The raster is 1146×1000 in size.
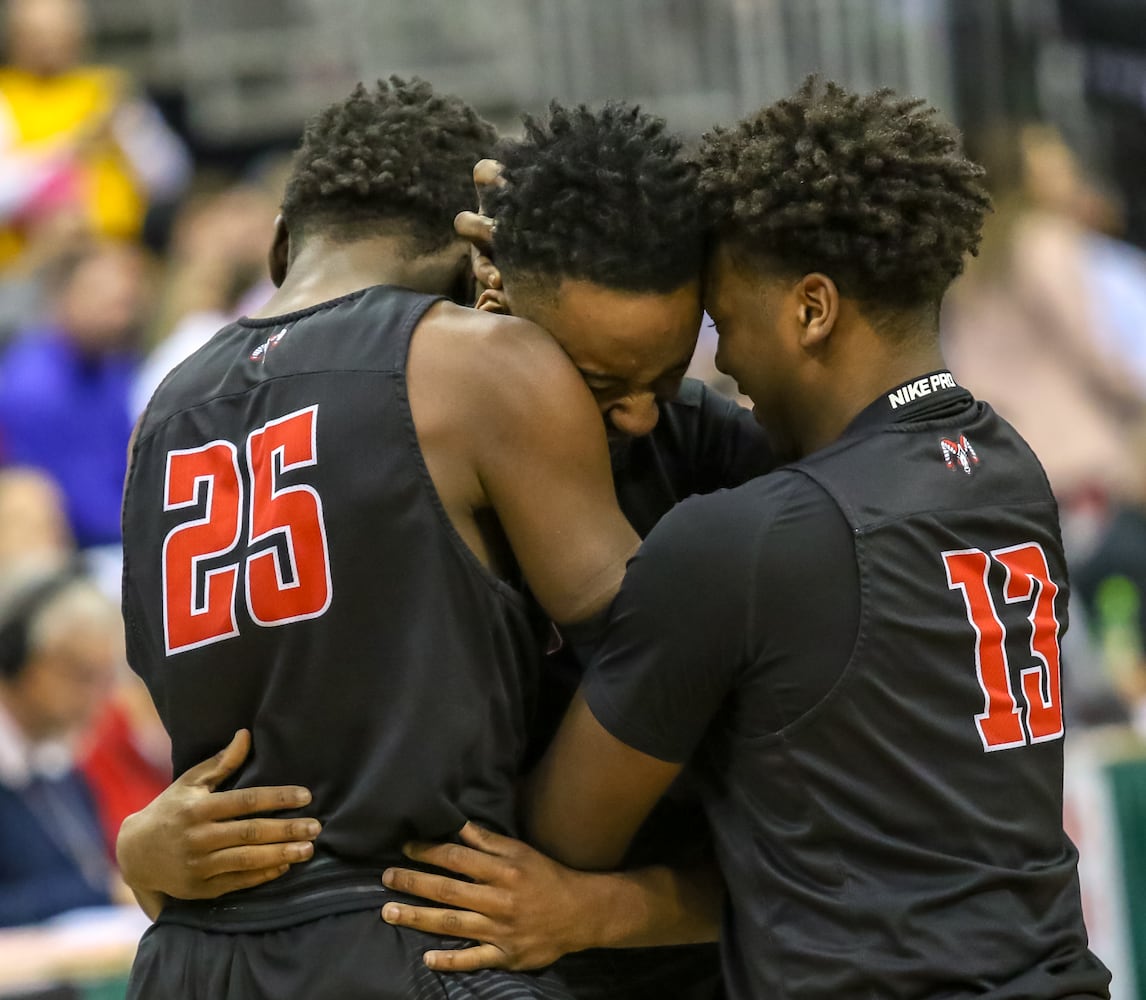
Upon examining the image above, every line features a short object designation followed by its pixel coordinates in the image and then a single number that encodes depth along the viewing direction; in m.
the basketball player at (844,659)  4.57
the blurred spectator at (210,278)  13.91
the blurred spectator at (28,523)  12.41
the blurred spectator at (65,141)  14.48
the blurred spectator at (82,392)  13.56
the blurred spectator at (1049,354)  15.77
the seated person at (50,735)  9.79
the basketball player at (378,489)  4.70
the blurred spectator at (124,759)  10.56
